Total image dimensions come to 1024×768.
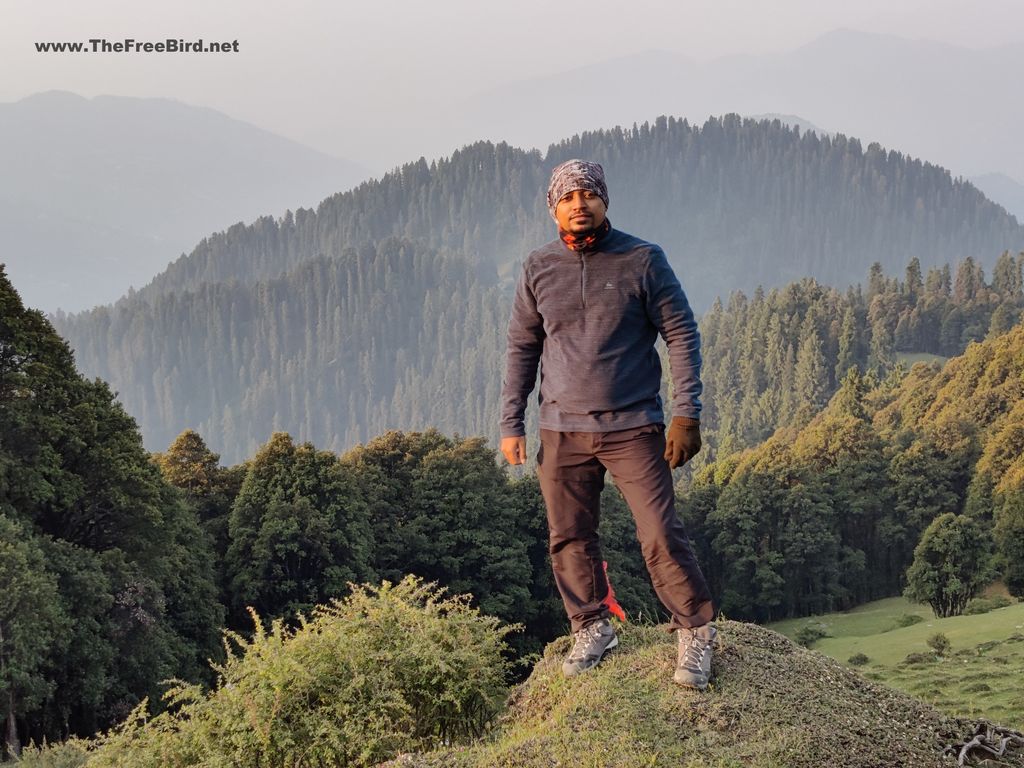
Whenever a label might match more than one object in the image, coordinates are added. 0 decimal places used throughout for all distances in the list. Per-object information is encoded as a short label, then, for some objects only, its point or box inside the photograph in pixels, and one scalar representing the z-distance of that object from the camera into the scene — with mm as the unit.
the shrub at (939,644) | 24331
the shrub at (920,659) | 22130
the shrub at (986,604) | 43303
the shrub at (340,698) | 5340
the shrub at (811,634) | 40453
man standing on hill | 5582
